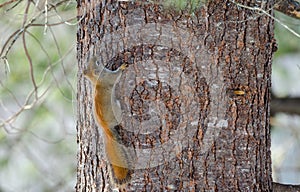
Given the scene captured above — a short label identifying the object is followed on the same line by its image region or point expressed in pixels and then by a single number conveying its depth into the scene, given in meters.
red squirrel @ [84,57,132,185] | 6.78
